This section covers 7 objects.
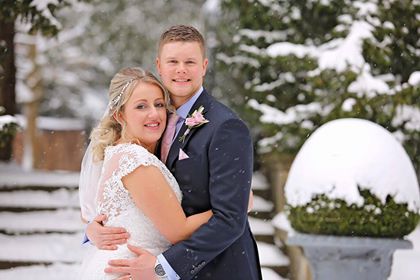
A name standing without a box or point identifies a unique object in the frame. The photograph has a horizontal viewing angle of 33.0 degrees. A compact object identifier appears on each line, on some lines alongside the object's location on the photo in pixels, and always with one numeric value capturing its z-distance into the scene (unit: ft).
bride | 7.55
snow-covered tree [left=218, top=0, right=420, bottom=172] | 23.97
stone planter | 16.22
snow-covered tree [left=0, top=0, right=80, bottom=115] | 21.71
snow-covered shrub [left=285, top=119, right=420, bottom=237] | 16.20
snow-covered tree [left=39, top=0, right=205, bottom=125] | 48.29
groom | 7.50
